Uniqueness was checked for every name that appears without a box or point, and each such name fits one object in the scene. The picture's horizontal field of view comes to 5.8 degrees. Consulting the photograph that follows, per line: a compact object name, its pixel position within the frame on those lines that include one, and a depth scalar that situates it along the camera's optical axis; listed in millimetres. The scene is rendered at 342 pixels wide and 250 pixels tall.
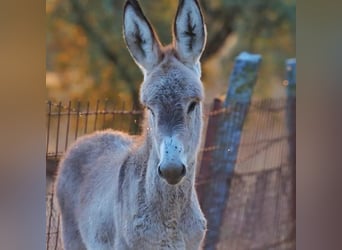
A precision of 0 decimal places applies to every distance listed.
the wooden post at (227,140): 10314
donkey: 9710
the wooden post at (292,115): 10305
